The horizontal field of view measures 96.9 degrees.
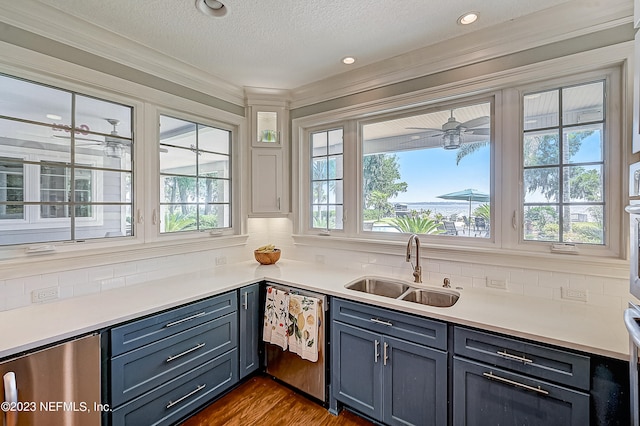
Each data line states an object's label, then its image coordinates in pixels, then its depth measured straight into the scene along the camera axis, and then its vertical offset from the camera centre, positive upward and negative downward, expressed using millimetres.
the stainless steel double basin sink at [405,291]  2043 -617
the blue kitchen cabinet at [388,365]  1616 -963
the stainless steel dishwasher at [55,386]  1229 -819
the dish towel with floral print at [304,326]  2041 -841
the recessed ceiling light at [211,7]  1678 +1238
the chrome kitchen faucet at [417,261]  2152 -382
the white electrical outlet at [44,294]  1725 -518
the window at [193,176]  2455 +327
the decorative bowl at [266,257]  2812 -453
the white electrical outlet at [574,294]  1720 -503
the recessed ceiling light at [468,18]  1784 +1244
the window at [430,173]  2131 +323
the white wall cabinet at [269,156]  2984 +591
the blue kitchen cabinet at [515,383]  1268 -829
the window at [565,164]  1725 +303
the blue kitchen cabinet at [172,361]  1559 -949
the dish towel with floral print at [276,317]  2189 -839
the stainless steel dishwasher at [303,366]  2059 -1207
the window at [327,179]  2849 +335
